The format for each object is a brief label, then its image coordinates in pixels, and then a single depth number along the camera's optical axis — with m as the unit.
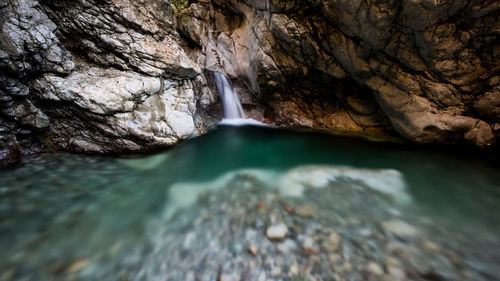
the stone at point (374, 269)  1.71
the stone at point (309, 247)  1.92
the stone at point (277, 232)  2.11
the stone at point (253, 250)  1.92
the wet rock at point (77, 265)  1.71
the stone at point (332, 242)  1.96
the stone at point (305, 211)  2.48
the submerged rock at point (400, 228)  2.17
